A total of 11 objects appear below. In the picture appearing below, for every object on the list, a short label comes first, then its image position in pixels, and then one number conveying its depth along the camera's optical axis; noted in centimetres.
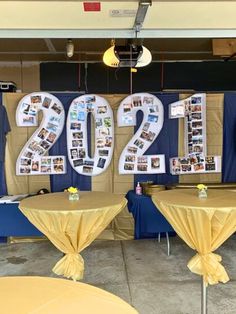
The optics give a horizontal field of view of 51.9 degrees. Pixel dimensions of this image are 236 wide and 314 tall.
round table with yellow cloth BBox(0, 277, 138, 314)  86
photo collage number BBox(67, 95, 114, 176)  323
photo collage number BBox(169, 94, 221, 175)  328
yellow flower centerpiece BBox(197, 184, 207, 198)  212
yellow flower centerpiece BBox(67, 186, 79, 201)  217
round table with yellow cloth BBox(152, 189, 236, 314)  181
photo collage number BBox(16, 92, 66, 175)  320
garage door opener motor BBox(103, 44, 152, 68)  298
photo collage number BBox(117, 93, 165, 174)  326
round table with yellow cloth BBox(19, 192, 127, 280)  190
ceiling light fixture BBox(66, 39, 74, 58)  384
